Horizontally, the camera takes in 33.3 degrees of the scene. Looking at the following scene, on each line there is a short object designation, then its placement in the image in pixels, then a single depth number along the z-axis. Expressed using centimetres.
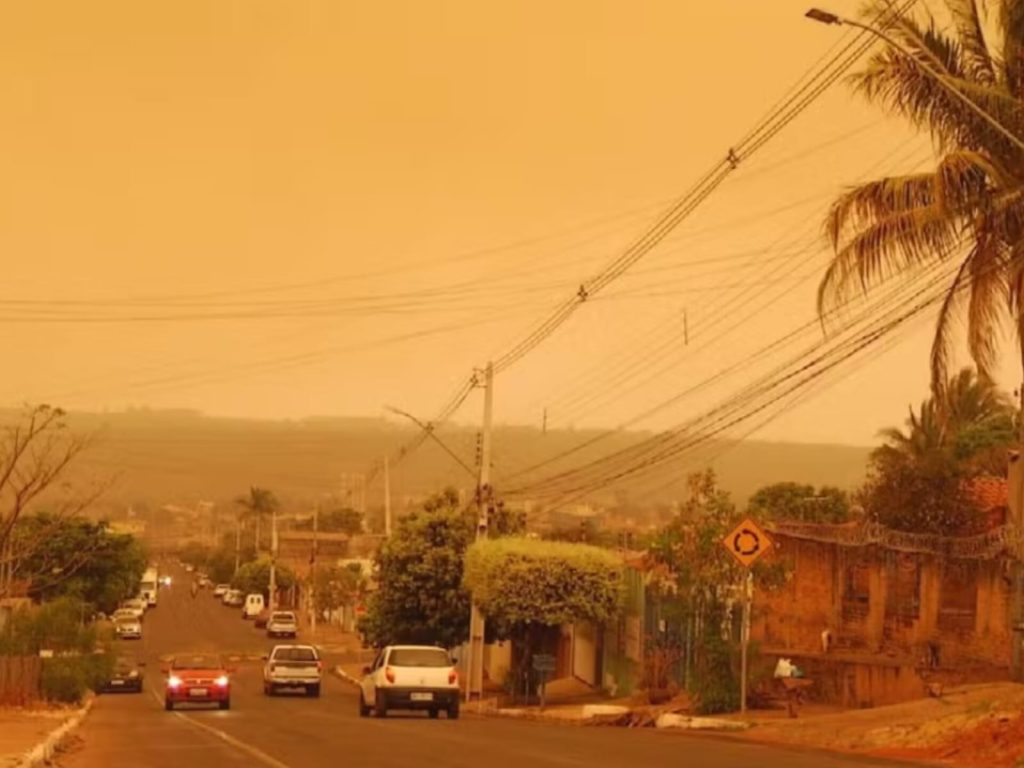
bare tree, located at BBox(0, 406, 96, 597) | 3822
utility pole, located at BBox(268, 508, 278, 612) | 13588
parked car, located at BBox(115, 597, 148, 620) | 11741
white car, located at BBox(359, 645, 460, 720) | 3697
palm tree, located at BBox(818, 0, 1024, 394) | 2806
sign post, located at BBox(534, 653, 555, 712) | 4641
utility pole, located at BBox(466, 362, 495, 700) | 5250
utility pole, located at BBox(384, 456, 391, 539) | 10303
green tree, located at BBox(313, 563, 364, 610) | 12331
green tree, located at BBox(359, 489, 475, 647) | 6128
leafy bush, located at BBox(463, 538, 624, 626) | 5028
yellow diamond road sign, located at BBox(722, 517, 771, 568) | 3047
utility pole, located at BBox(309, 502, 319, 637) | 12262
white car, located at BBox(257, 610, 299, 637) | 11075
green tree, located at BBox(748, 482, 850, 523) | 6812
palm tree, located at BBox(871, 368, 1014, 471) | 5991
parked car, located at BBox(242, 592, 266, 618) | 13512
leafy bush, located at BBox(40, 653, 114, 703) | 4441
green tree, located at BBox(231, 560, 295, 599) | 15662
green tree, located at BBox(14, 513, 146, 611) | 8131
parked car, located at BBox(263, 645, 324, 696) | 5522
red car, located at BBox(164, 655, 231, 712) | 4650
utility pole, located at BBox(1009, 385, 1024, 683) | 2897
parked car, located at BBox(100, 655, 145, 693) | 6262
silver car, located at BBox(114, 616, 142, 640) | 10143
